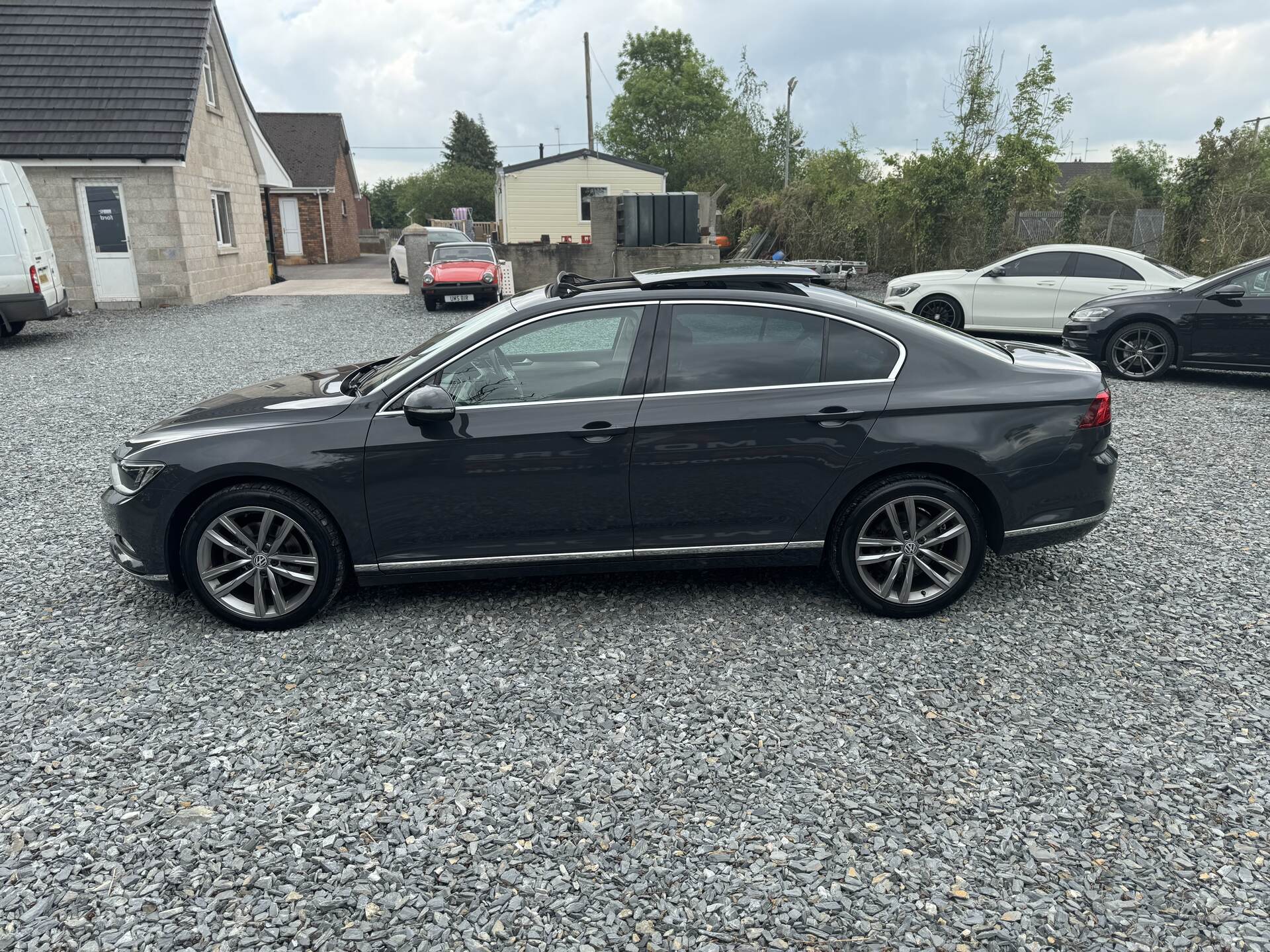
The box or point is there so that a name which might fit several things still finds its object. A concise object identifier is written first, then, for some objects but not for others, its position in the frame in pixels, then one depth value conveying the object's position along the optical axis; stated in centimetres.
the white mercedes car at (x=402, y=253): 2567
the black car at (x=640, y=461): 417
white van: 1313
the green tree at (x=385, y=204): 7212
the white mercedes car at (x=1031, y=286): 1250
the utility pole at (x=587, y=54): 4433
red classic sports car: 1927
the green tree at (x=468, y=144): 7838
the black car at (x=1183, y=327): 982
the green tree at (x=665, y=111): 6506
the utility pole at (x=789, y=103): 2993
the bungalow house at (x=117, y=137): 1814
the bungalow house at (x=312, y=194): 3875
